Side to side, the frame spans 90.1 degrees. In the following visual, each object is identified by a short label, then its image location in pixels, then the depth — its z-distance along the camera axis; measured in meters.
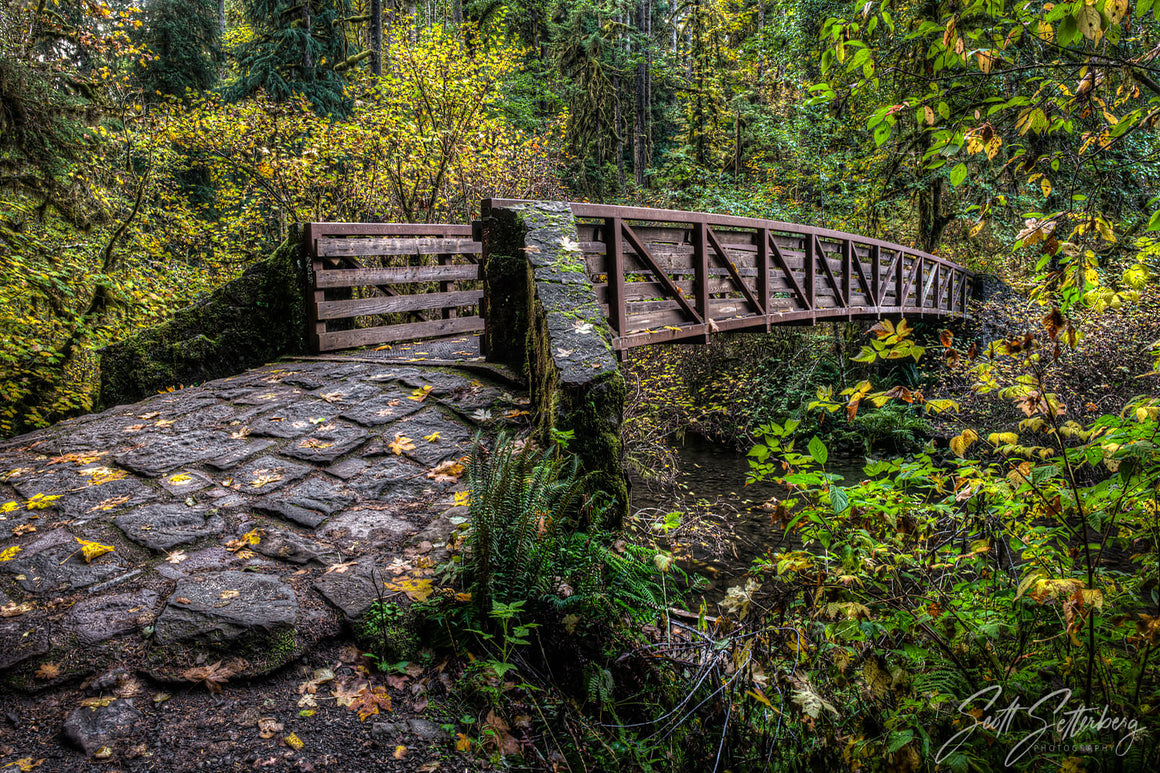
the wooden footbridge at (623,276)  5.73
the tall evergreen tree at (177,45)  17.98
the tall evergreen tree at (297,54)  15.50
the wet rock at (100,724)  1.83
